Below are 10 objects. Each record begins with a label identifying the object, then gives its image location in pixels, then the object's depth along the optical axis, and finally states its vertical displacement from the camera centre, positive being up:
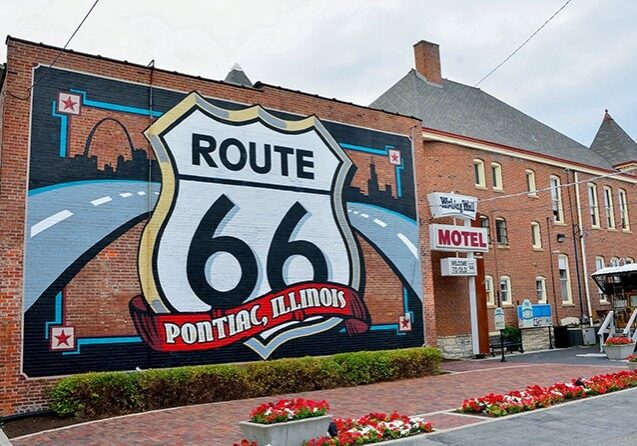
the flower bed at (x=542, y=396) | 10.95 -1.57
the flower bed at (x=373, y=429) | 8.70 -1.66
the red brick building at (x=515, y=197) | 24.23 +5.18
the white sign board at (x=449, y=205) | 20.83 +3.70
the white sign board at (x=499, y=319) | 22.64 -0.23
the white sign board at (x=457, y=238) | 20.66 +2.59
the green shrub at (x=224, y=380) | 12.09 -1.32
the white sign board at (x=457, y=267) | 21.91 +1.65
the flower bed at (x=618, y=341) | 20.14 -1.03
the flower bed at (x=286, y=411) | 8.59 -1.28
